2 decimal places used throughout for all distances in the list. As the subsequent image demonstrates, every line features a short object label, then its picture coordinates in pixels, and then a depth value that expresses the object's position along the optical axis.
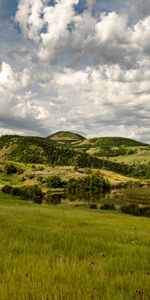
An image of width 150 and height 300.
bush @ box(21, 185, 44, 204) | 129.12
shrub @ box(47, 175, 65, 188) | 180.38
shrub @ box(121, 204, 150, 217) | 76.44
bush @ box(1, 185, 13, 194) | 132.45
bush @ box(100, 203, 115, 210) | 85.44
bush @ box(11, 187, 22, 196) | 129.40
